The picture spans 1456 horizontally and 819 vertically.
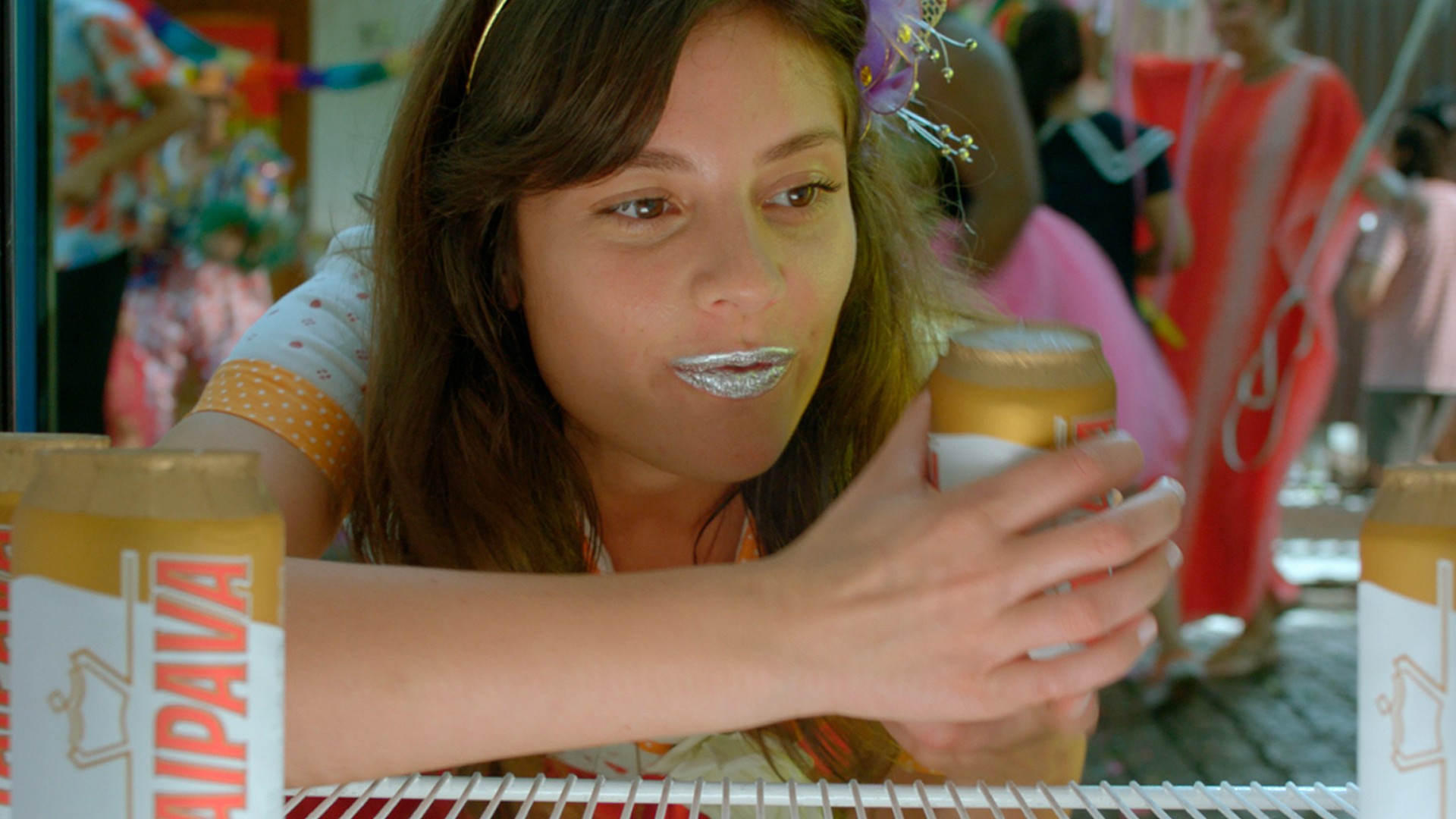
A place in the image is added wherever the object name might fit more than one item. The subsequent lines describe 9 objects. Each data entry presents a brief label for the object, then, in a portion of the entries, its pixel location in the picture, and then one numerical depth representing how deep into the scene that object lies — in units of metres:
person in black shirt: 2.73
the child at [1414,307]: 2.88
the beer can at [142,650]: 0.41
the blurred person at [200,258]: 2.56
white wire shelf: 0.60
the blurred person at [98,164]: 2.27
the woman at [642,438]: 0.51
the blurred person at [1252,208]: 2.84
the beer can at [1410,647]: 0.45
